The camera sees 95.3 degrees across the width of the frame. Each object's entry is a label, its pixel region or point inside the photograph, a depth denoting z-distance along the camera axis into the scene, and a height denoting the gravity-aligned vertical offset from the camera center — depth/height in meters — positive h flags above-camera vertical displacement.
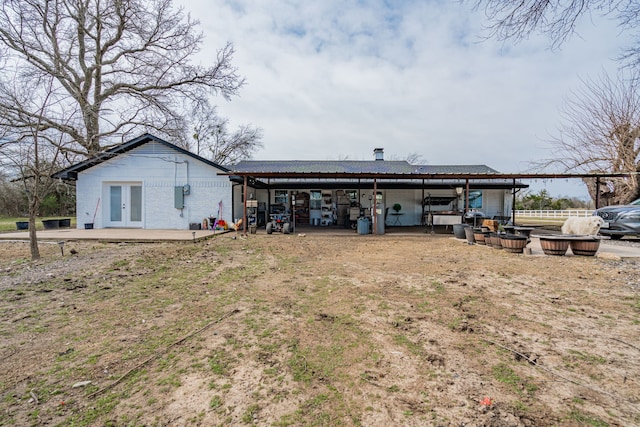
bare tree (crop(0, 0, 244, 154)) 14.57 +9.04
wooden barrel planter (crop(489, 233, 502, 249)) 8.42 -0.84
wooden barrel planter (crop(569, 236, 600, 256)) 7.07 -0.82
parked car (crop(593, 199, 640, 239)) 9.12 -0.28
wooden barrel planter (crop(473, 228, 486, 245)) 9.51 -0.78
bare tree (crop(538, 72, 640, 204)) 12.12 +2.74
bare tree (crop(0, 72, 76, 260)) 6.34 +1.21
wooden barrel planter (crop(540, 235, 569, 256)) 7.25 -0.83
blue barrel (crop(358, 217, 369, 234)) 12.85 -0.55
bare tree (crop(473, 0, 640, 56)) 3.30 +2.30
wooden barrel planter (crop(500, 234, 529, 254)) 7.76 -0.84
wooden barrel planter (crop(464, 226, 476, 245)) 9.84 -0.78
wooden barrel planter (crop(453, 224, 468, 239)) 10.89 -0.71
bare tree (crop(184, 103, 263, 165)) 28.56 +7.26
